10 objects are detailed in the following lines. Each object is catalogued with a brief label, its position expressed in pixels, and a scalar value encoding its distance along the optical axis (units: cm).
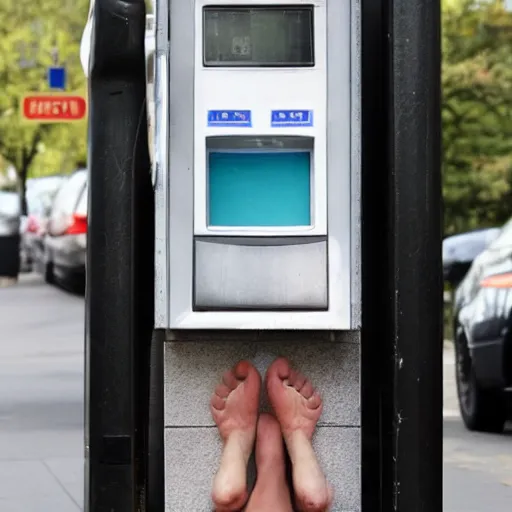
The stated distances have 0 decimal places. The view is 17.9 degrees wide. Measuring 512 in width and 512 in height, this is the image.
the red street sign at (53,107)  2717
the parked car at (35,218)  2825
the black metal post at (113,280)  434
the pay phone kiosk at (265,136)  438
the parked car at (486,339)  1026
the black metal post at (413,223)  421
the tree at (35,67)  3017
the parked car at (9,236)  2797
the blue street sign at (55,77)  2691
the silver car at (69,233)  2297
